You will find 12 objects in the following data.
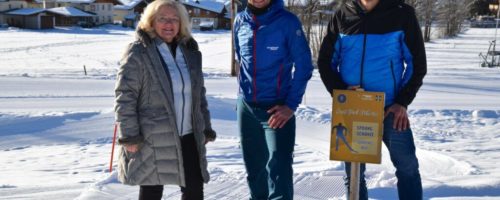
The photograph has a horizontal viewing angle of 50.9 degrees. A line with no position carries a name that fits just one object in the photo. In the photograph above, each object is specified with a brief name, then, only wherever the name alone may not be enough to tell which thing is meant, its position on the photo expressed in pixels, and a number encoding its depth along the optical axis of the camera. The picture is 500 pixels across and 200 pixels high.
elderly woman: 2.85
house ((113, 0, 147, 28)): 74.28
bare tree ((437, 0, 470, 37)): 46.19
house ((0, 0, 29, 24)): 64.69
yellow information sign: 2.83
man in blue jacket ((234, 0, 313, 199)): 3.16
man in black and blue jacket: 2.91
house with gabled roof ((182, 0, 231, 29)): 72.88
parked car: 62.18
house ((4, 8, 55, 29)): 58.72
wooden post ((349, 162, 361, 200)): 2.97
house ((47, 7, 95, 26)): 62.62
